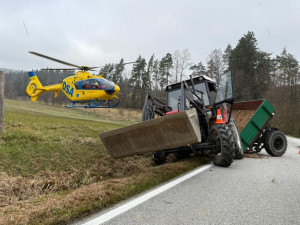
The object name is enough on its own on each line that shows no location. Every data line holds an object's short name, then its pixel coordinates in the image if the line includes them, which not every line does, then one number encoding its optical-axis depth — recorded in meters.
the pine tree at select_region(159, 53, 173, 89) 44.60
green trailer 7.78
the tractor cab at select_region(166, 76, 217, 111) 6.79
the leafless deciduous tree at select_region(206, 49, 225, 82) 47.16
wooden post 5.65
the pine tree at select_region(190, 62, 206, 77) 48.68
